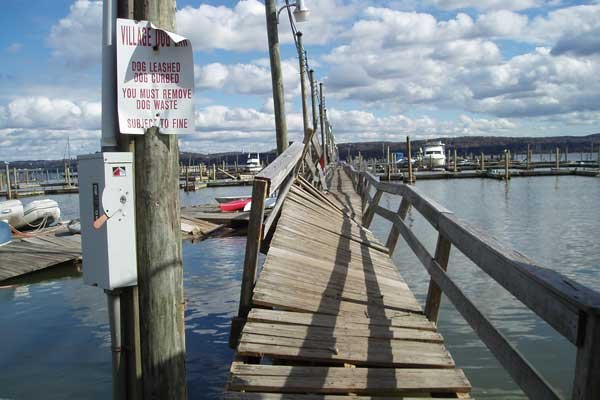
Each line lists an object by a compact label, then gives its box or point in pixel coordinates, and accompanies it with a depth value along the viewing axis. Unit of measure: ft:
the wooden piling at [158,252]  10.16
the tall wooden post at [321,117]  99.17
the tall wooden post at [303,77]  61.36
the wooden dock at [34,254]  42.79
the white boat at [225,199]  93.66
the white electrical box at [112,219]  10.12
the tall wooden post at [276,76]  42.57
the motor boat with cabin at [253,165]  289.06
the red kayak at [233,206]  79.98
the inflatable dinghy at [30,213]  69.41
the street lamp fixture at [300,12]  42.91
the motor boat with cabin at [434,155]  284.00
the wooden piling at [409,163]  166.42
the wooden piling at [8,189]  152.56
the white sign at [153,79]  9.91
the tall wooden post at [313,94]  86.31
